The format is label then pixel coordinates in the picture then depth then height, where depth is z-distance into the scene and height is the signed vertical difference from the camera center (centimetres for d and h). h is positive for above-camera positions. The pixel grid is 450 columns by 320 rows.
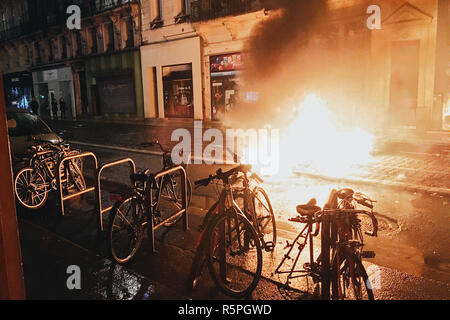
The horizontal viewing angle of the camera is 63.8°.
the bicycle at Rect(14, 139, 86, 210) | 627 -116
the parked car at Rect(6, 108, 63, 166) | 790 -43
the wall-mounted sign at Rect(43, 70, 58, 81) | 3412 +341
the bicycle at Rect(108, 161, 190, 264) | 418 -132
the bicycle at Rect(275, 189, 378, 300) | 319 -130
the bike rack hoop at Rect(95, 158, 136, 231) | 472 -115
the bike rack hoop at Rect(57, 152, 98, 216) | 577 -102
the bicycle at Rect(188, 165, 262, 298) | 347 -144
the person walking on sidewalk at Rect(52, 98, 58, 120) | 3153 +24
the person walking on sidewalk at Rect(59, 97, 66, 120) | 3130 +38
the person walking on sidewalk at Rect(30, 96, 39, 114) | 3109 +55
